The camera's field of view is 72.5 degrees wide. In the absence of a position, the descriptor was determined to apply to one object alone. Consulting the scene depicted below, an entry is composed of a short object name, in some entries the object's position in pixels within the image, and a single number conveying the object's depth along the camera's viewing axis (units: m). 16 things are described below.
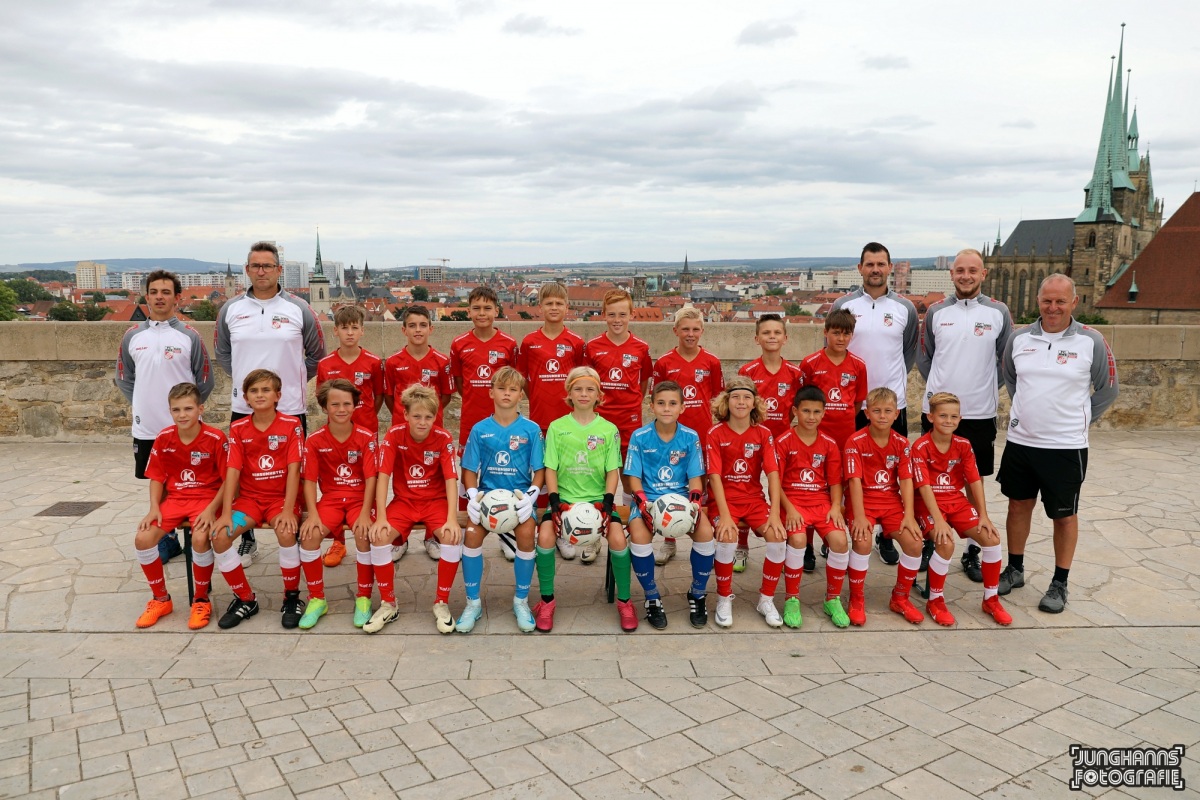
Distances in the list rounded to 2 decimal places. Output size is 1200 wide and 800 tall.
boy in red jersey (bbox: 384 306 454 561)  5.01
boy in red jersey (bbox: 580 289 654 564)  4.86
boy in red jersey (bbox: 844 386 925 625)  4.14
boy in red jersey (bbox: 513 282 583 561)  4.92
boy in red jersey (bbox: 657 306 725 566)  4.75
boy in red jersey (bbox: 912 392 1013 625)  4.12
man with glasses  4.87
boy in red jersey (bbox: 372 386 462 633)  4.02
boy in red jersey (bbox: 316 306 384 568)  4.90
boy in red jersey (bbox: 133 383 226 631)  4.05
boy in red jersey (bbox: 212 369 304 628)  4.04
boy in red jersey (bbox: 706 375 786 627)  4.10
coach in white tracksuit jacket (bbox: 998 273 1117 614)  4.26
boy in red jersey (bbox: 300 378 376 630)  4.07
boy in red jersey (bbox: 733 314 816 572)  4.68
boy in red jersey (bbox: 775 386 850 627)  4.11
